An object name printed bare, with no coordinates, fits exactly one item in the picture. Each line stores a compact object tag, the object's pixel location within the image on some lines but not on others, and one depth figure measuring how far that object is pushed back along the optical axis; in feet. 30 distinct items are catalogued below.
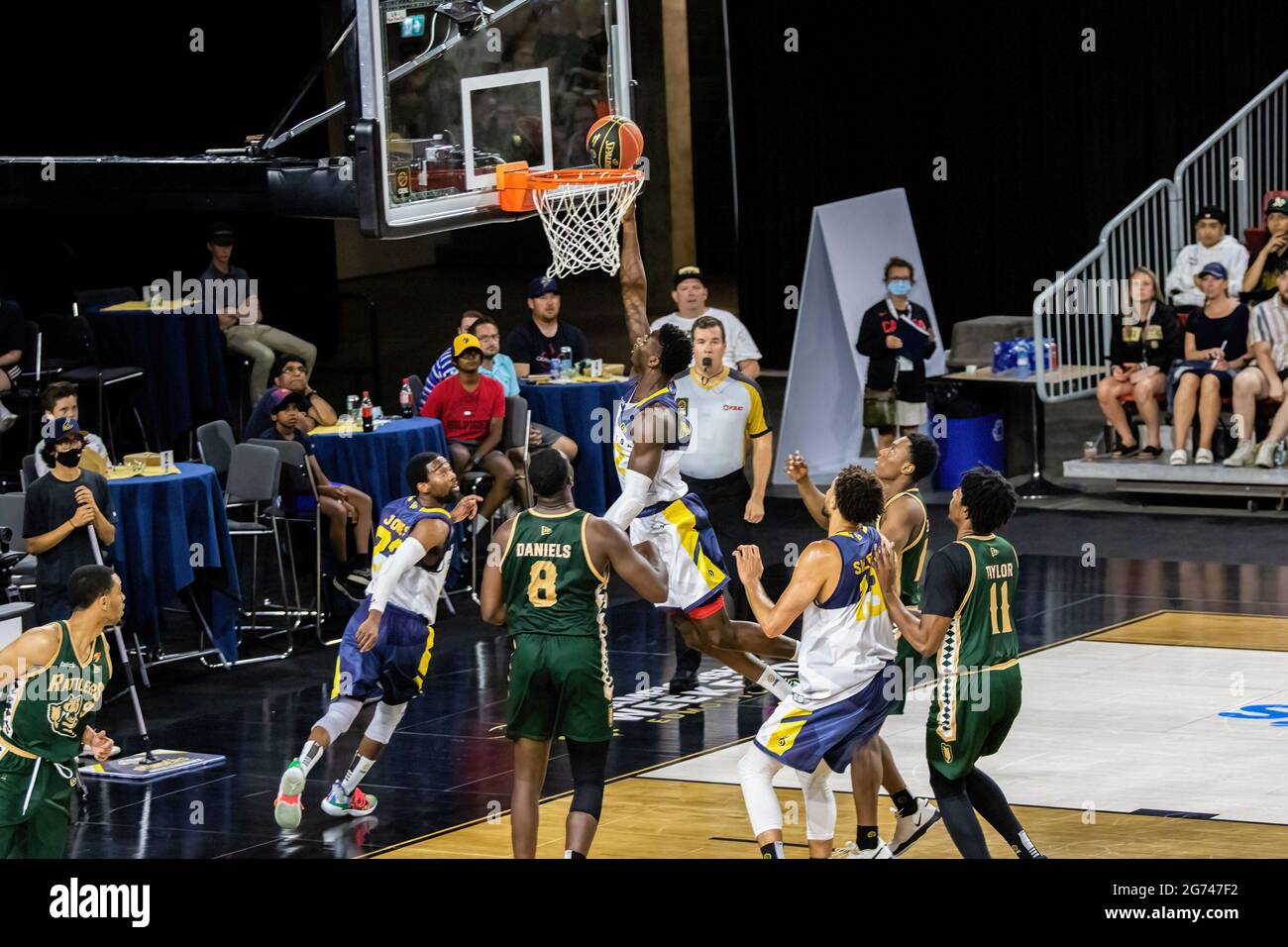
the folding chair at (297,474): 41.93
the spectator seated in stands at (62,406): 36.17
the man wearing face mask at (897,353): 52.75
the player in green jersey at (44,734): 23.81
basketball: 35.55
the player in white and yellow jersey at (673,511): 31.45
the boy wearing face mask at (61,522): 34.09
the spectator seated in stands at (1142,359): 51.44
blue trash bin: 54.49
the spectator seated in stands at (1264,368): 49.42
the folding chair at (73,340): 52.75
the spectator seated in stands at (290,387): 43.14
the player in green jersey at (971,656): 24.02
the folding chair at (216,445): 42.78
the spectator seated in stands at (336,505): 42.34
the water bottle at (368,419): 43.75
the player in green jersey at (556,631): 24.82
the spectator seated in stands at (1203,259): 52.95
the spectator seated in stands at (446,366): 46.37
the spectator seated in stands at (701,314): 46.93
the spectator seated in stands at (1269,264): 52.06
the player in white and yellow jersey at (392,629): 29.66
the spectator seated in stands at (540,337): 49.65
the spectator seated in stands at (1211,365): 50.01
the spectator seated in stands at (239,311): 54.34
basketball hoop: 34.14
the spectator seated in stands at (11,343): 50.98
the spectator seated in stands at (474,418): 45.32
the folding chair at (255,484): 40.91
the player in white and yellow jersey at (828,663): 24.30
